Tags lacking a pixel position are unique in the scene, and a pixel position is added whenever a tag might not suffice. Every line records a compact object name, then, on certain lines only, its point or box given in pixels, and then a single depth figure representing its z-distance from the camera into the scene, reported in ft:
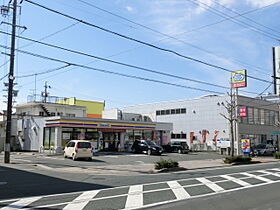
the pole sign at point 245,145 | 106.01
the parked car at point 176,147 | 120.26
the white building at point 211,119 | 147.54
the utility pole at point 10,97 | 67.36
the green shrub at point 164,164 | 58.65
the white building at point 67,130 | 100.73
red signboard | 134.21
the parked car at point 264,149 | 125.29
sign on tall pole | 111.45
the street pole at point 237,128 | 133.90
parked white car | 75.77
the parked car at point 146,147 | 101.86
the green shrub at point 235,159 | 77.25
